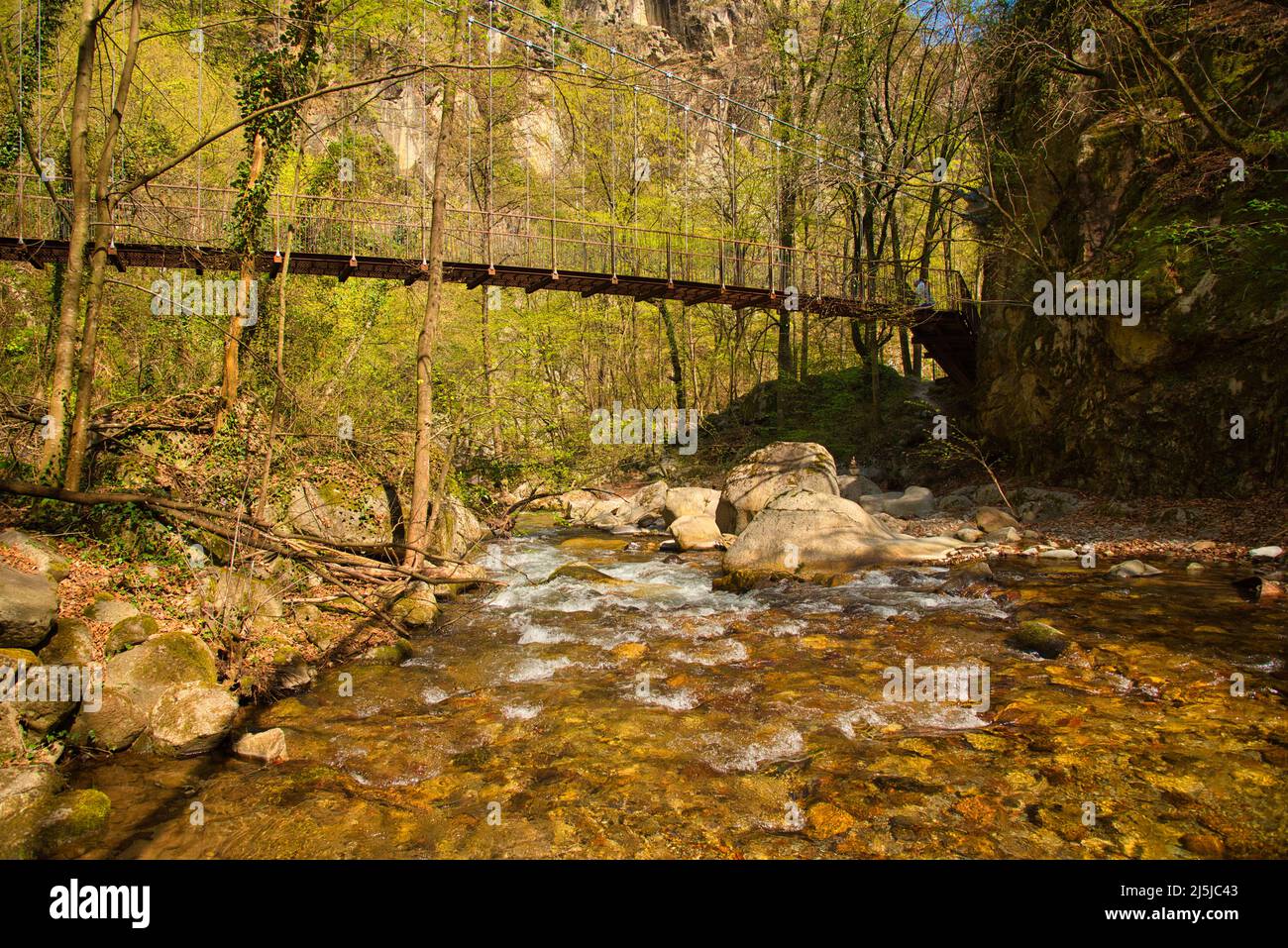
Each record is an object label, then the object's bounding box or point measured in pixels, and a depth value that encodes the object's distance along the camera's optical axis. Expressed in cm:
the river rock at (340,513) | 639
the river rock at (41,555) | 442
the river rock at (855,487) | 1225
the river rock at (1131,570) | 674
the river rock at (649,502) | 1348
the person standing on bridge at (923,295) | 1283
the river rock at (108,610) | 428
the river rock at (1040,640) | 493
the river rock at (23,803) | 268
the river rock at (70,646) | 378
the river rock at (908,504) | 1133
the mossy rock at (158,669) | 385
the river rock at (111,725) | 359
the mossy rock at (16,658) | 346
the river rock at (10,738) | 315
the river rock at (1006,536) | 875
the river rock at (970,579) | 675
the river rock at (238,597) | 468
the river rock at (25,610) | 359
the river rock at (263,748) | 369
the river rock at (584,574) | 786
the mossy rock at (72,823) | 278
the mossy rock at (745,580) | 739
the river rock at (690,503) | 1188
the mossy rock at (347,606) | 558
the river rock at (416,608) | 615
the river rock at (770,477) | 1000
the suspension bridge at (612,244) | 859
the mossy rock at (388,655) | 532
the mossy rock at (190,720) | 370
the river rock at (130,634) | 408
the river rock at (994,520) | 962
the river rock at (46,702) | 343
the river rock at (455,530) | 781
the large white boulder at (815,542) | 777
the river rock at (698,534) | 1009
